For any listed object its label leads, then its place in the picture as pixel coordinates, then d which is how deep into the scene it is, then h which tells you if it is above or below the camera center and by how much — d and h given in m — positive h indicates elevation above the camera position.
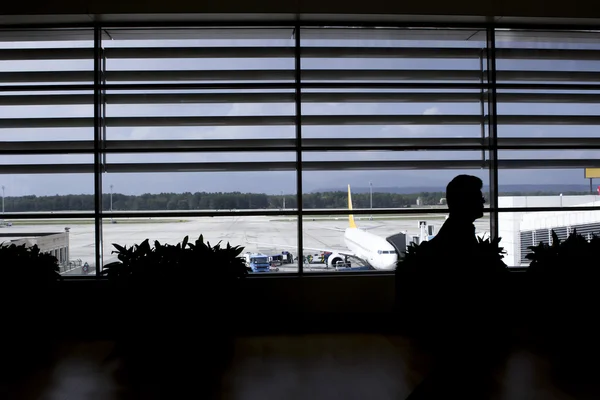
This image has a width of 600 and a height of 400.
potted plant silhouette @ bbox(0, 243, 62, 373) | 3.86 -0.88
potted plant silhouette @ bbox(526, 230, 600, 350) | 3.68 -0.80
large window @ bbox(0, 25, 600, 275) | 4.82 +0.80
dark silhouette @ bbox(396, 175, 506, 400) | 2.89 -0.79
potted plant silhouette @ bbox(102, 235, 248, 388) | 3.70 -0.87
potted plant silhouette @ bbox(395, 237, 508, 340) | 3.13 -0.70
